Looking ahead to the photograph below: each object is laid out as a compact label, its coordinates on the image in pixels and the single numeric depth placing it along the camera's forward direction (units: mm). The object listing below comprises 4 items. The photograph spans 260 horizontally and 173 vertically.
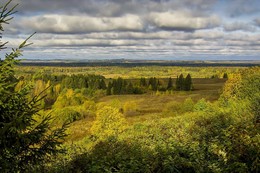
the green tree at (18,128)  7793
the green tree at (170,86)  148000
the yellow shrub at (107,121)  35250
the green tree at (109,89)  144375
